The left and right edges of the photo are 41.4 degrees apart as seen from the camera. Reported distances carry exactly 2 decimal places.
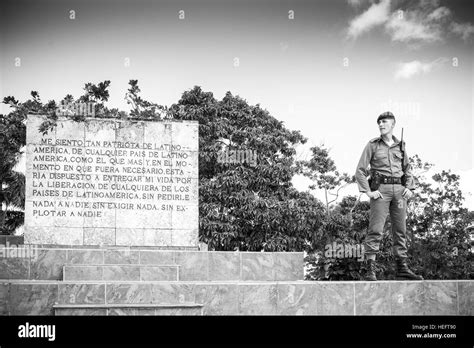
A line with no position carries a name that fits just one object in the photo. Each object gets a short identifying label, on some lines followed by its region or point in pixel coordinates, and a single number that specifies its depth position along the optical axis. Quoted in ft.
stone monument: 45.52
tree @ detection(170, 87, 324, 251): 88.33
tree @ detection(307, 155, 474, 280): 96.58
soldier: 34.30
